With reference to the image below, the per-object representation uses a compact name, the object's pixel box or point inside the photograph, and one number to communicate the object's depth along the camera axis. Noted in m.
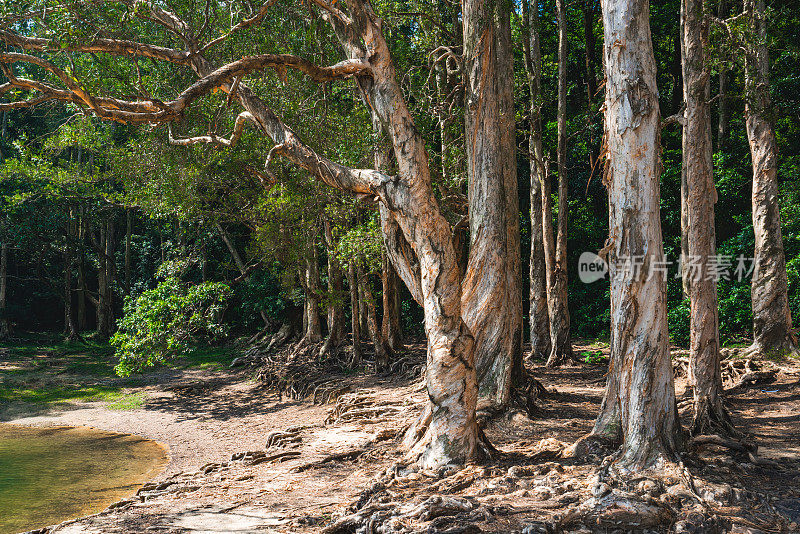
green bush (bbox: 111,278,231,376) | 12.45
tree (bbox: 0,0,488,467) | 5.76
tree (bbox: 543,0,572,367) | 12.88
